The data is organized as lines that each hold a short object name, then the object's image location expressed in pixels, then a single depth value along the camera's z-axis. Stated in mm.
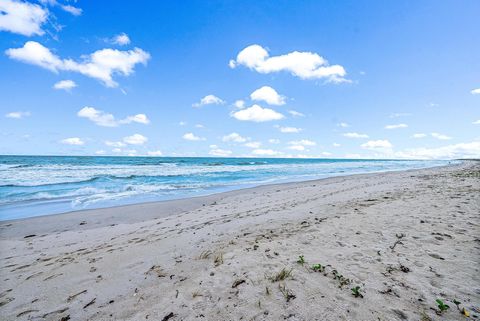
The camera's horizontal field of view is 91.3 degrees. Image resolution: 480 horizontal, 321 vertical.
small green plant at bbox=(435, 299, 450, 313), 2844
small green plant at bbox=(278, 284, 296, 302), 3176
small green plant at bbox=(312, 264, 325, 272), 3842
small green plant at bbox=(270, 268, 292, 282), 3620
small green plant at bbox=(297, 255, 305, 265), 4114
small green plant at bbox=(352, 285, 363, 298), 3160
